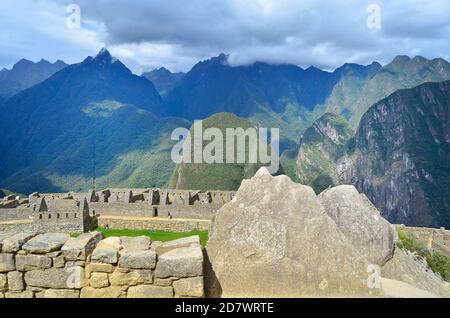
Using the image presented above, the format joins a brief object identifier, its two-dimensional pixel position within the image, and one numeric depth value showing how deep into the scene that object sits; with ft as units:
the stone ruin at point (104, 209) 116.47
